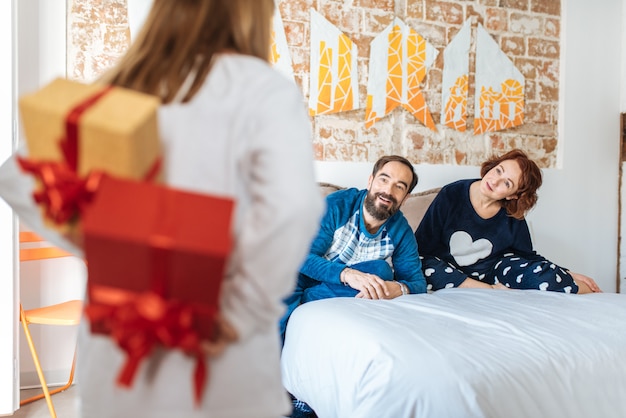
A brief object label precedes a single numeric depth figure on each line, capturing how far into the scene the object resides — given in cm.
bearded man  208
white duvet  132
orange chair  208
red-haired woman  247
